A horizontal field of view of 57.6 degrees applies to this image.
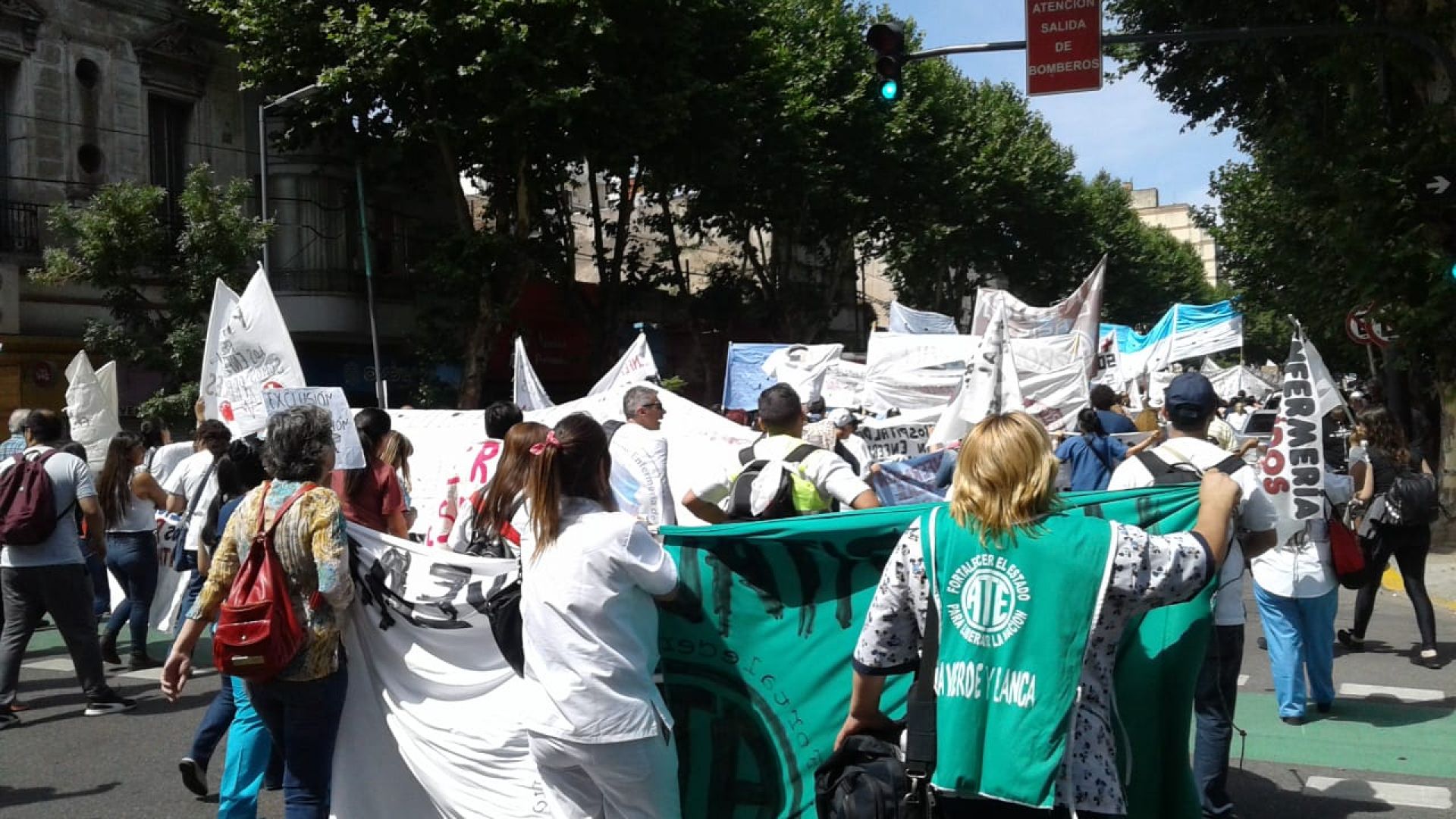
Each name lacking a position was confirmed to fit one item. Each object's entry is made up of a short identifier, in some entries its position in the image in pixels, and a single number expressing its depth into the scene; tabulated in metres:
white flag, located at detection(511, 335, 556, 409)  11.77
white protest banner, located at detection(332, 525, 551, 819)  4.80
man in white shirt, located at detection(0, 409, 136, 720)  7.92
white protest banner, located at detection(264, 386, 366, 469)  6.57
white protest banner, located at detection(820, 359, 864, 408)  17.69
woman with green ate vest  3.01
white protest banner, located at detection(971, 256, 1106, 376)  15.39
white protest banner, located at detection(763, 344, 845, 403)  17.27
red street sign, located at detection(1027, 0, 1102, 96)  11.91
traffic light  12.27
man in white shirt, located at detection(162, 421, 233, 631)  7.96
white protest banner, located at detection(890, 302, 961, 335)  21.19
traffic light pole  11.27
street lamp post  19.94
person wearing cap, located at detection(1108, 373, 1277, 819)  4.65
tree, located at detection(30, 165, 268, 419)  18.41
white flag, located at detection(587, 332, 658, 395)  11.98
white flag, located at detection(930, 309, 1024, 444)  8.95
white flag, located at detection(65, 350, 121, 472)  12.27
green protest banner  4.33
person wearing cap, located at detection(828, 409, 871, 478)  8.48
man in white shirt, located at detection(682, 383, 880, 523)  5.80
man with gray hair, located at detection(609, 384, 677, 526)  7.13
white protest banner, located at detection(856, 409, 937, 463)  12.93
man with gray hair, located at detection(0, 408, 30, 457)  8.40
